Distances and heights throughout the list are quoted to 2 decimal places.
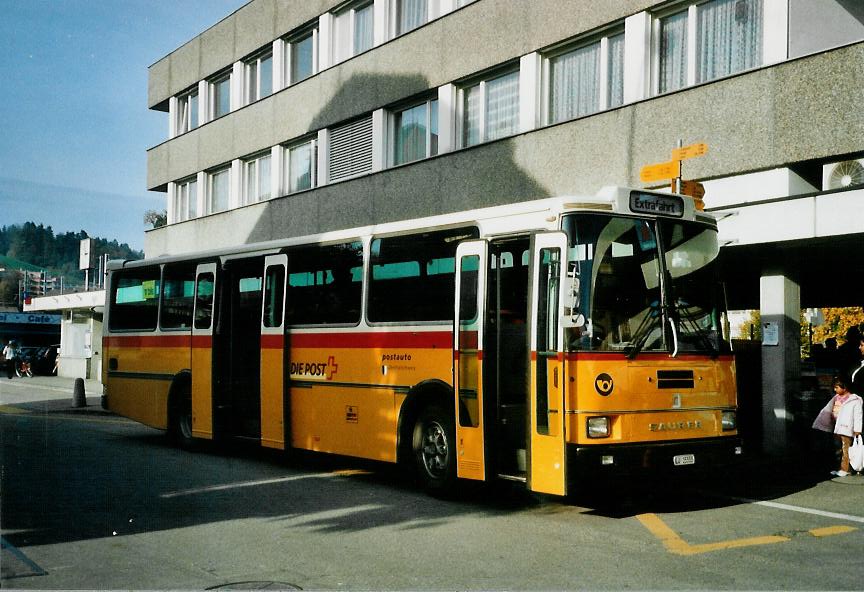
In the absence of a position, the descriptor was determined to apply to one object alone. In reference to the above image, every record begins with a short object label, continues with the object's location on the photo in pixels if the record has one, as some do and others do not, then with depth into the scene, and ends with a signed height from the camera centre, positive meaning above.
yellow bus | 8.94 -0.02
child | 12.09 -0.92
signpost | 11.61 +2.16
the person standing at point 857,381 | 12.92 -0.49
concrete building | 13.64 +4.34
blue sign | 85.38 +1.64
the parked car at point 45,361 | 52.22 -1.32
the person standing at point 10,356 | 49.32 -1.02
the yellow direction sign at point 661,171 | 11.79 +2.18
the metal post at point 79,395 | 26.08 -1.58
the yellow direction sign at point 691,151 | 11.57 +2.34
